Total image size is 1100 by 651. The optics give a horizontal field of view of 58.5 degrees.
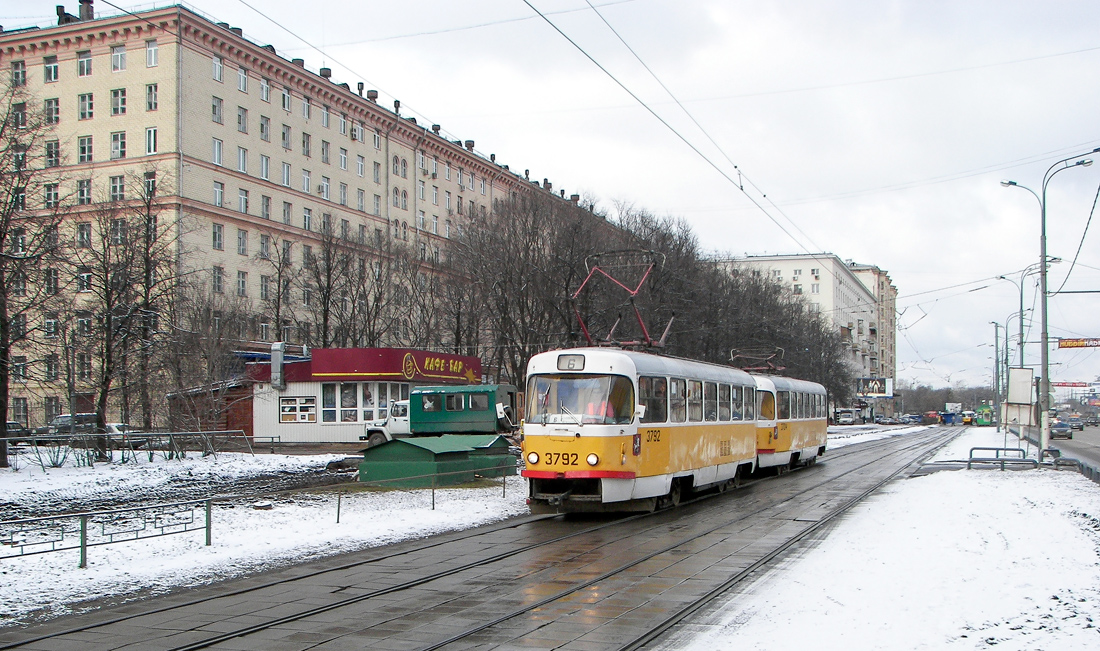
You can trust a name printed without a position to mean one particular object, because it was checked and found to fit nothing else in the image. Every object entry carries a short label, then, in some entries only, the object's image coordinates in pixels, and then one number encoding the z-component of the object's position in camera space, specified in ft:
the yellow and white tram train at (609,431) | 54.13
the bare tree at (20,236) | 85.51
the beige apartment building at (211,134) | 175.01
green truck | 125.29
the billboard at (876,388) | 399.79
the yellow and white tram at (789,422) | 88.74
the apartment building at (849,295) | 390.42
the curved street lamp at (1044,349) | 103.87
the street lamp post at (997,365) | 227.20
